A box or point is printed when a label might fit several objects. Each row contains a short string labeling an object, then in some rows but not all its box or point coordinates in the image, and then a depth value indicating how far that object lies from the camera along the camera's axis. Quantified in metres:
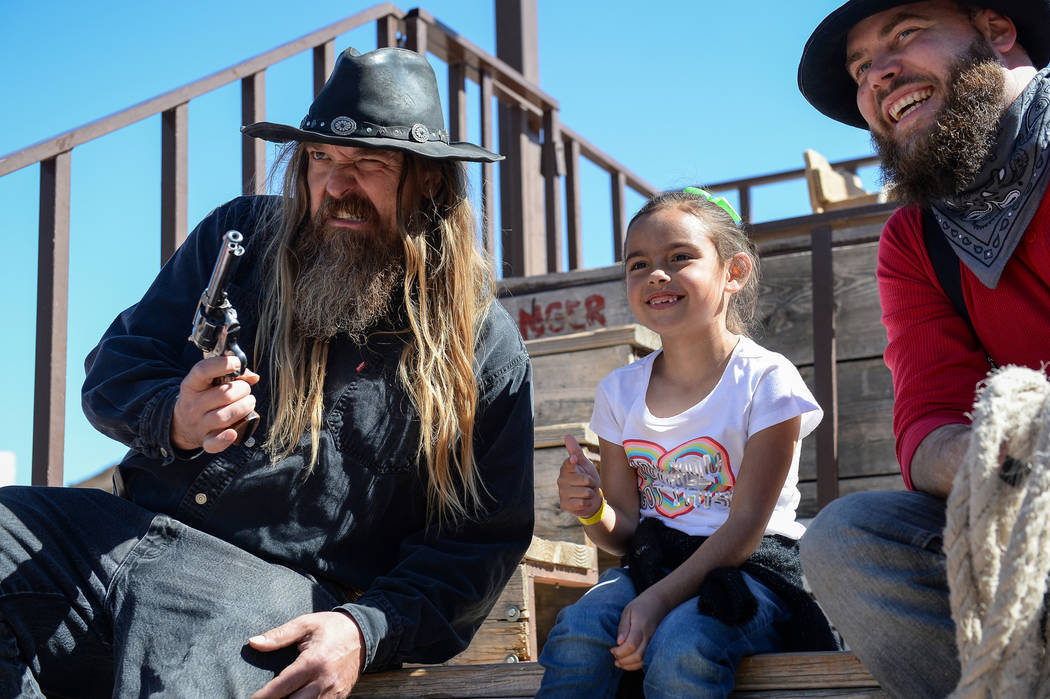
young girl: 2.04
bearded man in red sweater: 1.77
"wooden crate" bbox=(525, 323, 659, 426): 4.04
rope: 1.32
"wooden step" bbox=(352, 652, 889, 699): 1.85
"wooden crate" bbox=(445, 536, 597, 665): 3.04
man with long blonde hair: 2.06
